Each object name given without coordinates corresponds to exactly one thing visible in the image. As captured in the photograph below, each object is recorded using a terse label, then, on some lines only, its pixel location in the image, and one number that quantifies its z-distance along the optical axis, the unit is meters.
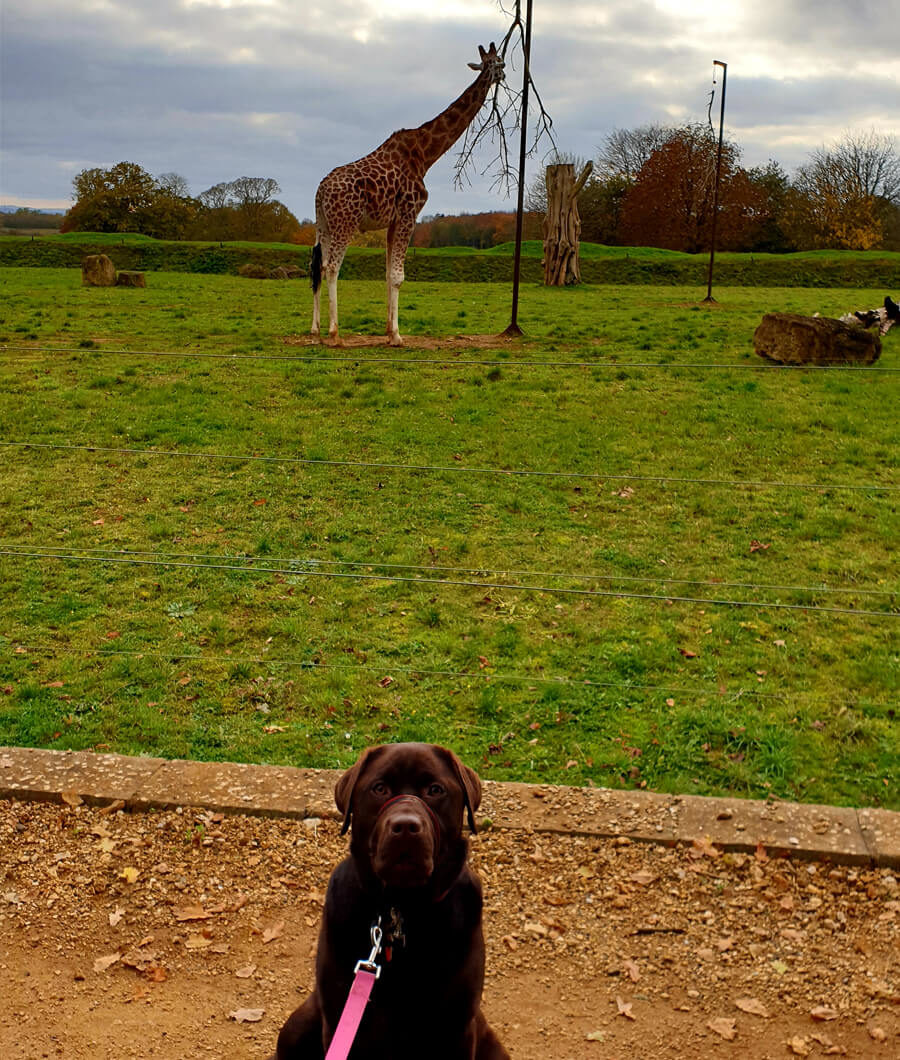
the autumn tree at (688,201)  47.66
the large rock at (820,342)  14.09
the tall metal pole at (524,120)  12.58
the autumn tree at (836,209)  47.28
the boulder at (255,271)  31.64
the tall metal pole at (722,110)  21.98
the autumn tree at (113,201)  43.91
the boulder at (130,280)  25.62
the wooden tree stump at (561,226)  29.31
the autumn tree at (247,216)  42.94
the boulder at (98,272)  25.48
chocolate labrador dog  2.75
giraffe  14.63
